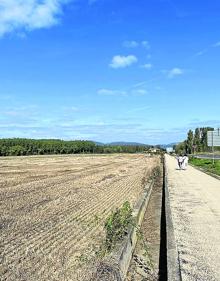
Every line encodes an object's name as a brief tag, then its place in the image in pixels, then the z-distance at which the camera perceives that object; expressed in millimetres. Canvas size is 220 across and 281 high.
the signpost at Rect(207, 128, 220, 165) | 24717
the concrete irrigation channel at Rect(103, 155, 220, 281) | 3713
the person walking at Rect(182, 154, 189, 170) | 21541
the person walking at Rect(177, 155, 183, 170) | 21491
